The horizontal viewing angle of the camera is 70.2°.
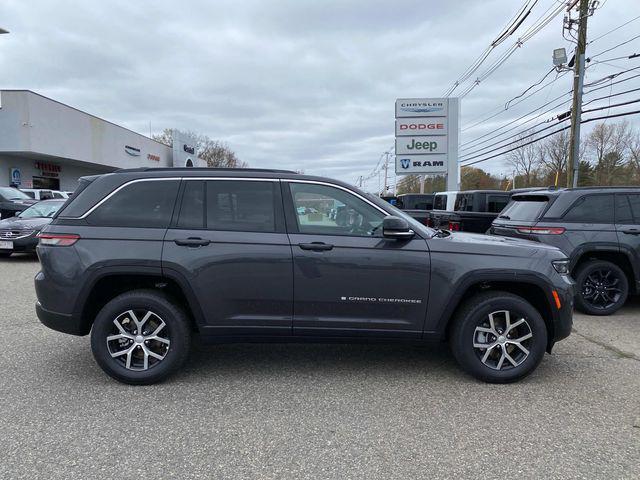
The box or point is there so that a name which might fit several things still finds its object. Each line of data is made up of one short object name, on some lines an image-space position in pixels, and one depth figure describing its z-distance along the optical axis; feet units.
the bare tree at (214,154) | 276.82
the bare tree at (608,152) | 143.29
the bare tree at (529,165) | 189.03
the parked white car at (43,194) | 65.82
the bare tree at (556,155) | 168.55
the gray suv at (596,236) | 20.95
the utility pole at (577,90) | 54.70
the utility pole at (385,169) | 262.88
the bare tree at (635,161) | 133.39
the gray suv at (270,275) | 12.76
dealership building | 86.38
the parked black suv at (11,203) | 50.85
